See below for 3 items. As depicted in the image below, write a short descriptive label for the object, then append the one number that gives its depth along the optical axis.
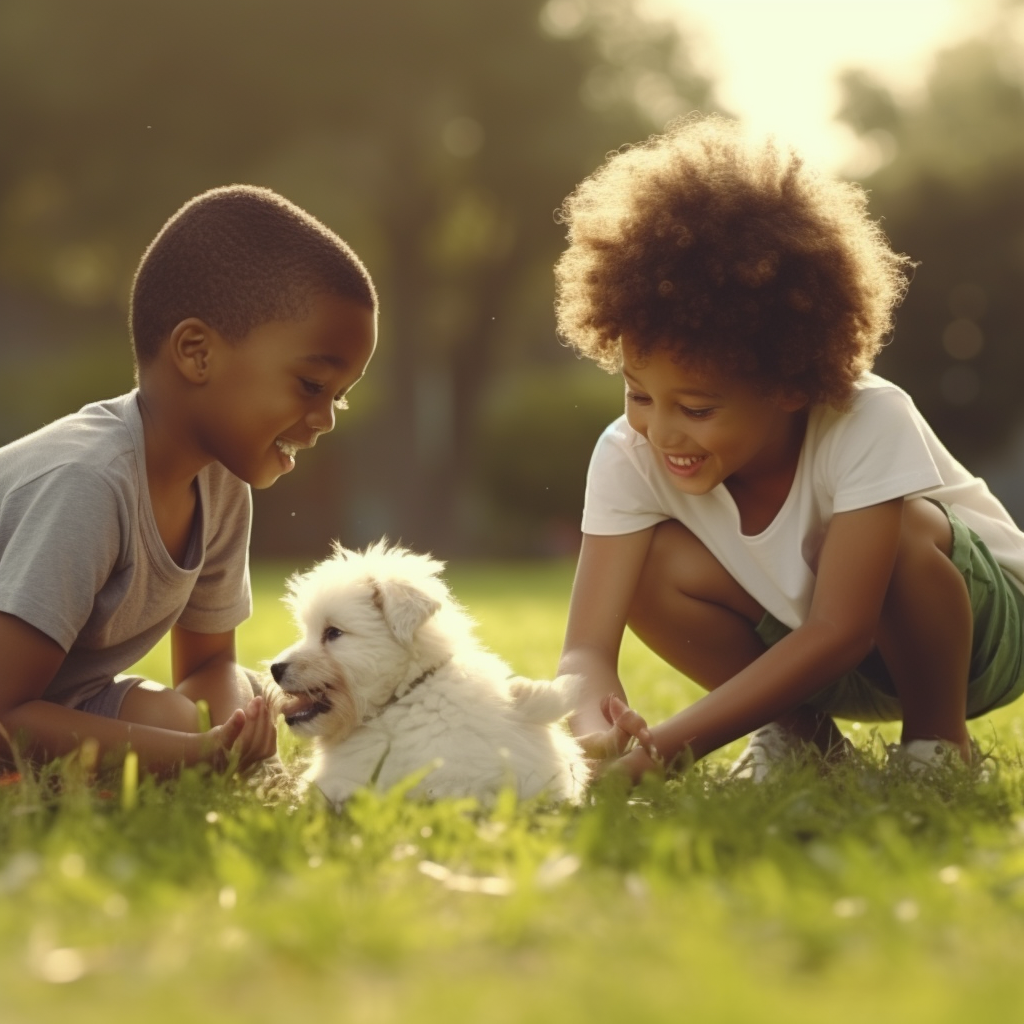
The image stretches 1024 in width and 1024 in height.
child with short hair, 3.40
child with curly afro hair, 3.66
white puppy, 3.27
